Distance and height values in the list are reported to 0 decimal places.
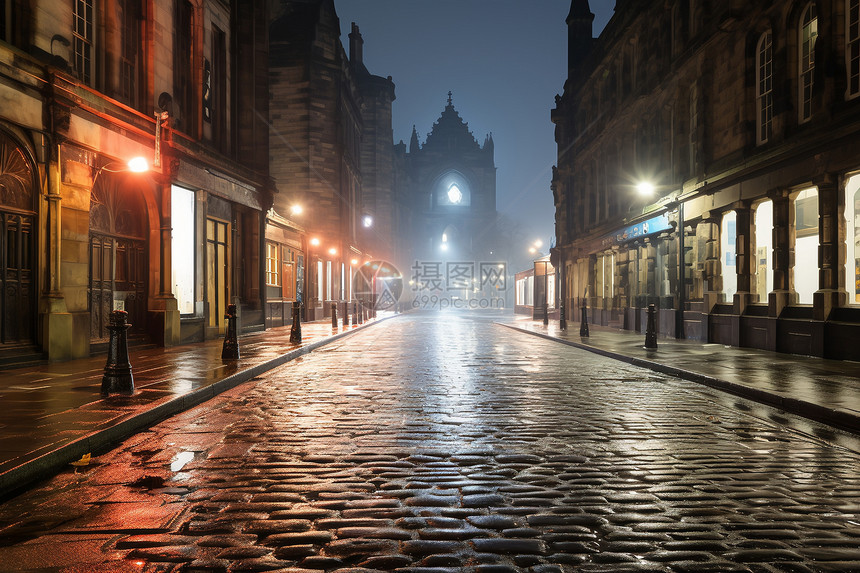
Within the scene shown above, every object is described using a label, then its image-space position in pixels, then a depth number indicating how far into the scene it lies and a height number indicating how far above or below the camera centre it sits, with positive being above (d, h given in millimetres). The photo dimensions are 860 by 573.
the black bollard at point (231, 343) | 11827 -973
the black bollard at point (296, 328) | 16922 -974
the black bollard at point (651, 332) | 14961 -998
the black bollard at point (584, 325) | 19838 -1101
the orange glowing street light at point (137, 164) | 13190 +2772
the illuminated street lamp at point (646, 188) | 21219 +3562
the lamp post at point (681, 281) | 19969 +315
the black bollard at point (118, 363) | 7578 -860
